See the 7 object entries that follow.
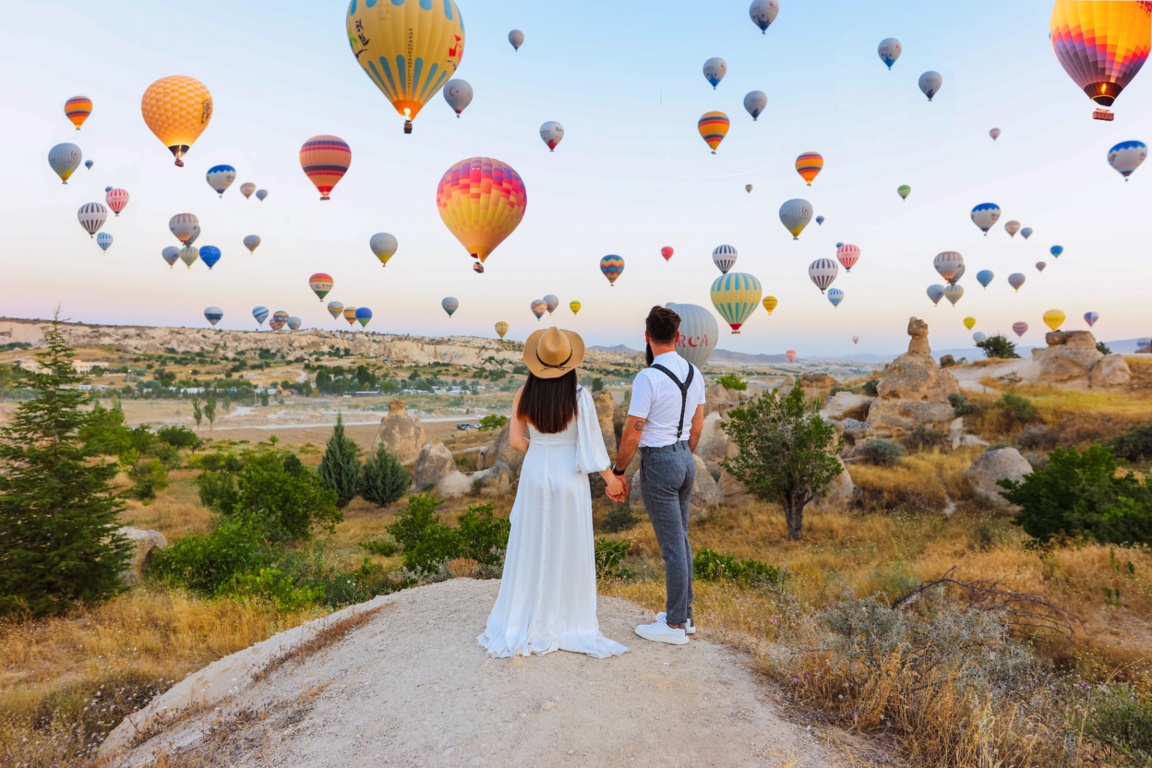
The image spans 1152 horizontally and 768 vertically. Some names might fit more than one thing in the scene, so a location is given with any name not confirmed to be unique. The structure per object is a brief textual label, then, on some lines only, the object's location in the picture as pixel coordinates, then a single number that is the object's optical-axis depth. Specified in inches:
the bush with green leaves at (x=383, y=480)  1010.7
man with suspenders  187.2
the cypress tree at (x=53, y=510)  352.2
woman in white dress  187.2
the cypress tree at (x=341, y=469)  989.8
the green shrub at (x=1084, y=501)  442.9
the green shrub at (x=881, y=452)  912.9
